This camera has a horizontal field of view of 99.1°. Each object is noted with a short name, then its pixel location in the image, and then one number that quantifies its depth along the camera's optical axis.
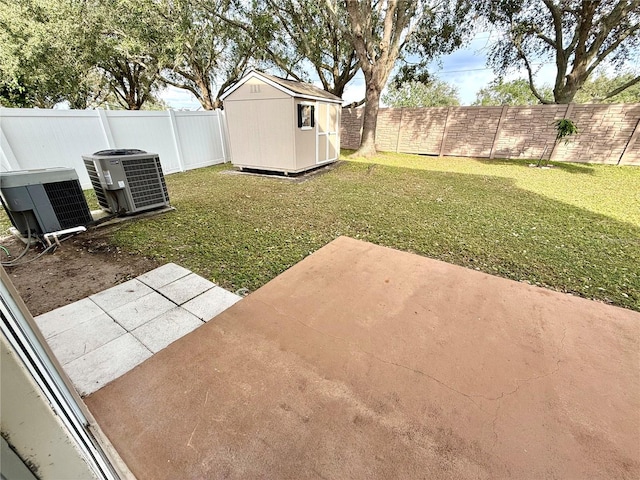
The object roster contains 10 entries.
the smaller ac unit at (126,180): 3.55
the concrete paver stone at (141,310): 2.07
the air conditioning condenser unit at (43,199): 2.82
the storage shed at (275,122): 6.61
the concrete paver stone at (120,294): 2.27
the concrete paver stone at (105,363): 1.58
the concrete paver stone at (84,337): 1.77
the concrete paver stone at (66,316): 1.98
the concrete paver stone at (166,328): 1.88
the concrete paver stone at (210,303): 2.17
